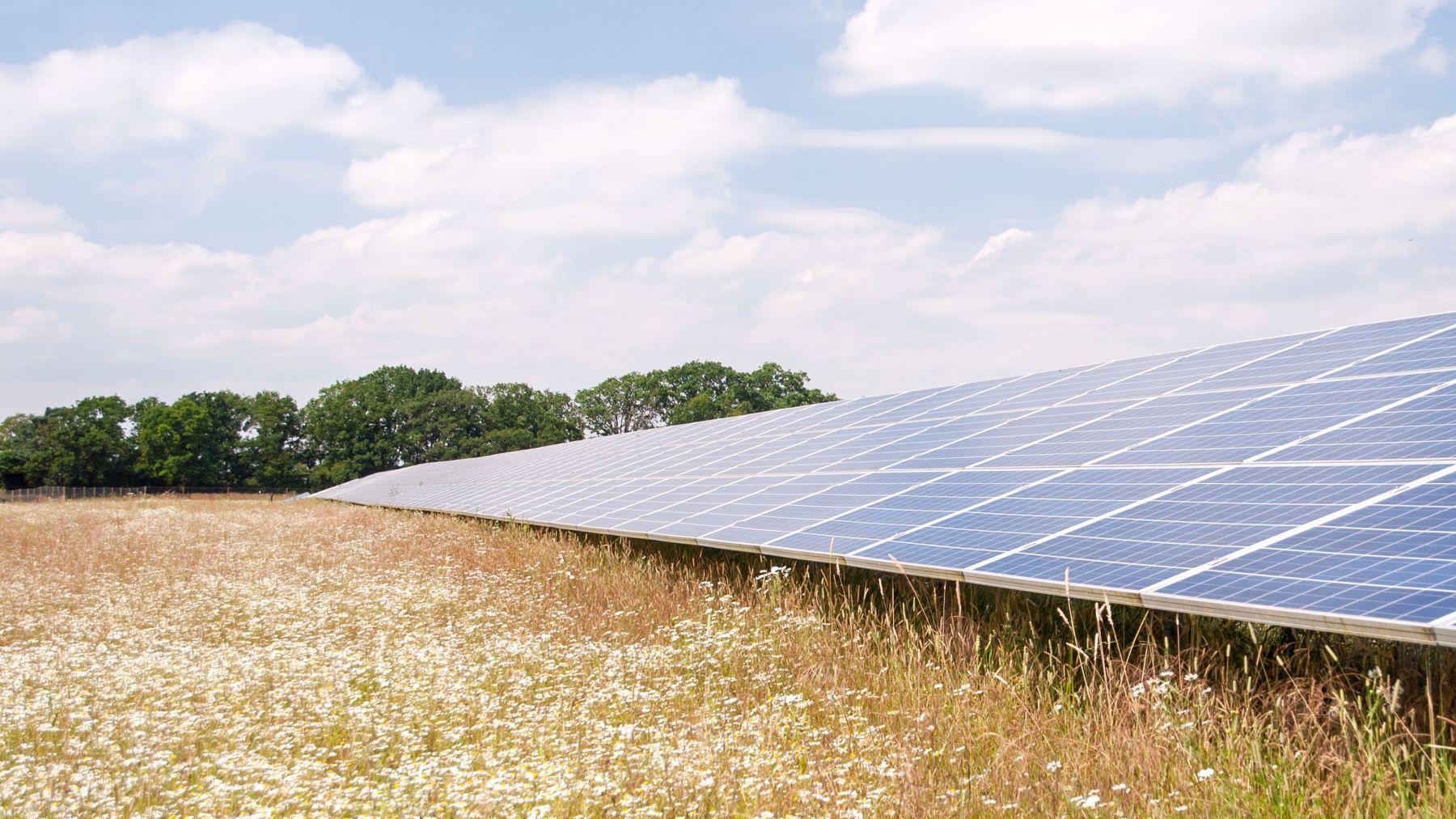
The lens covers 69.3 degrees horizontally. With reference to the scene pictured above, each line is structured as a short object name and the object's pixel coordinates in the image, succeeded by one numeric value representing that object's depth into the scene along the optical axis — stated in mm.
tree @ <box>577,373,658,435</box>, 123188
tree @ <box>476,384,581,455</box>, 109562
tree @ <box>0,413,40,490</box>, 103688
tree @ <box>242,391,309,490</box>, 111250
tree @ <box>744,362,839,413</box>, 119625
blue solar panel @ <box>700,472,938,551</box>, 12062
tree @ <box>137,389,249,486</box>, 106062
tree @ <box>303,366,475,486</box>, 112625
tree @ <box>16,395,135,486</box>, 102625
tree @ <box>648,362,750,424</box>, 123688
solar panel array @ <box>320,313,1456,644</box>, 6332
